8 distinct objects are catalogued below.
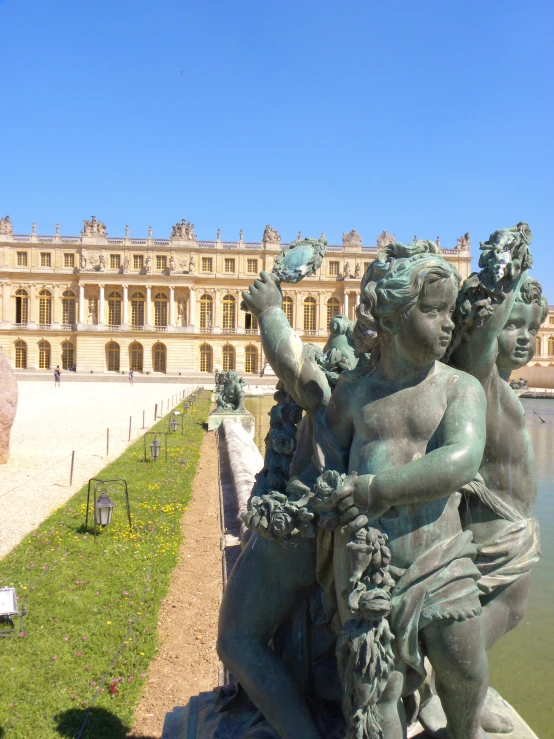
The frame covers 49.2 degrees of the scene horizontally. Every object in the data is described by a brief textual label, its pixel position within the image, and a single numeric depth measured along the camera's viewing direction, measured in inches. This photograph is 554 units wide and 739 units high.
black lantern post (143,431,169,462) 421.7
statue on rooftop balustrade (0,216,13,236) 2036.2
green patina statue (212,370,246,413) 671.8
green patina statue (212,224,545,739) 63.5
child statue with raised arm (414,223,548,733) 71.6
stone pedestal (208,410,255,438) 648.1
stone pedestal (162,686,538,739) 81.3
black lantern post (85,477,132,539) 245.8
